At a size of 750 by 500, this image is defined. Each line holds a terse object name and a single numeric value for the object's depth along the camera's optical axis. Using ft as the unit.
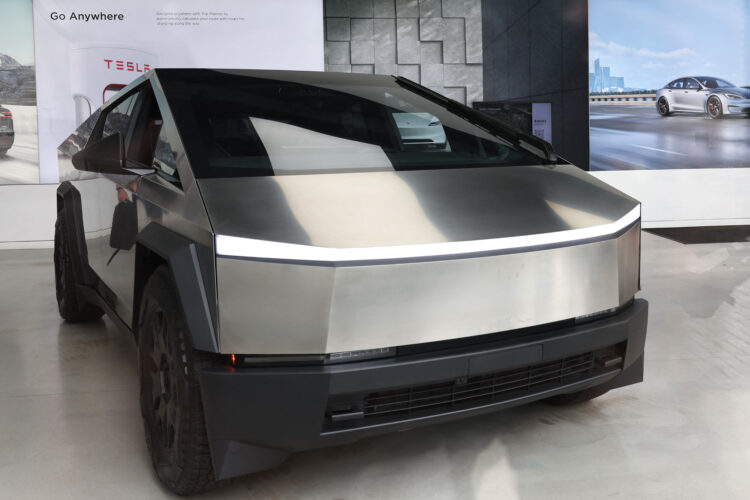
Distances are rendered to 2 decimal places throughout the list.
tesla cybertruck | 5.62
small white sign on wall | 26.76
